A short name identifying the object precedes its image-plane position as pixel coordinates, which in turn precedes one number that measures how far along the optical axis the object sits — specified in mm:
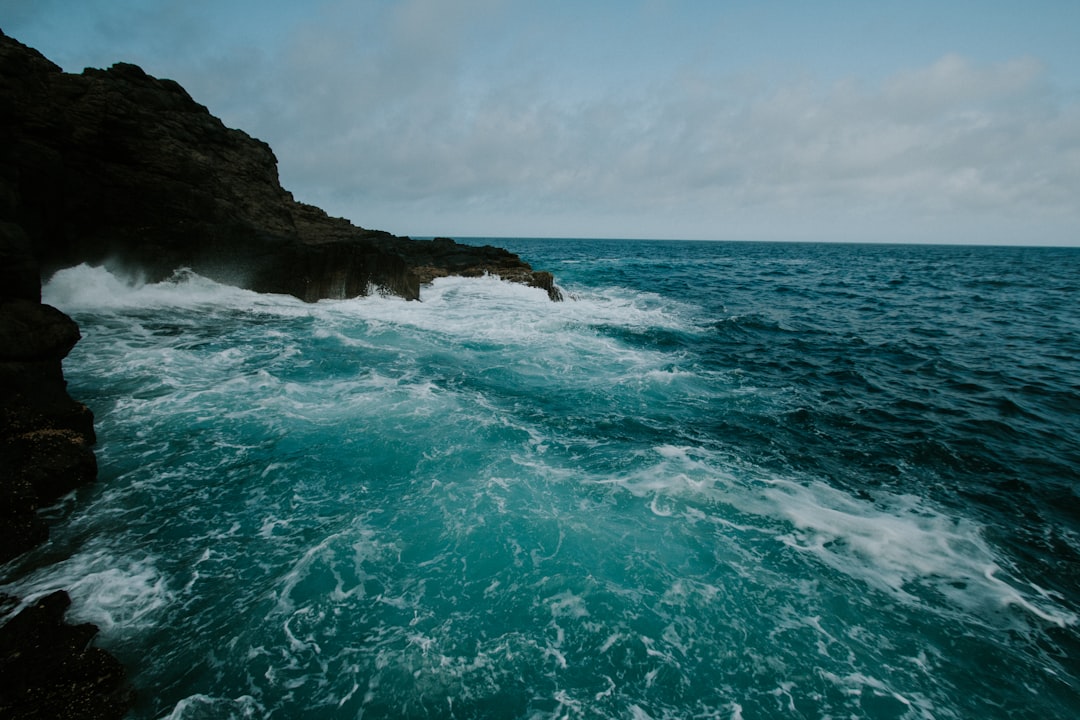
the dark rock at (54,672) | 4191
